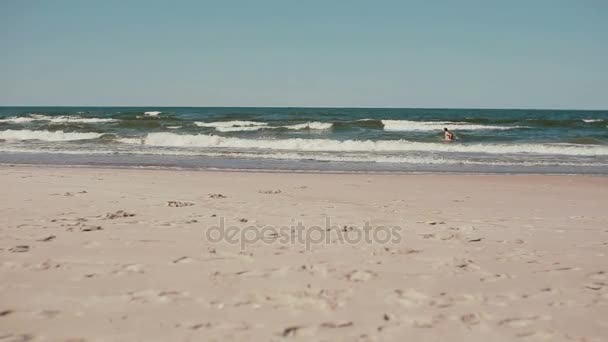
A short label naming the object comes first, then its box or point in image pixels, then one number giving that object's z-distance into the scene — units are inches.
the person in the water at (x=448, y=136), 859.2
